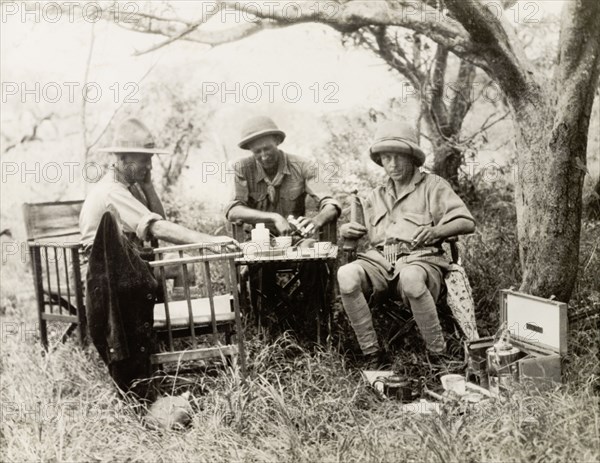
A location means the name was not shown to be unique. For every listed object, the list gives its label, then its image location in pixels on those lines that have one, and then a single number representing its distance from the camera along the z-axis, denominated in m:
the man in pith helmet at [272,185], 5.96
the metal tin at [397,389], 4.34
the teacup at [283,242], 5.23
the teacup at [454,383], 4.34
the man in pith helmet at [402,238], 4.81
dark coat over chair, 3.97
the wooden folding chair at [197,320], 4.20
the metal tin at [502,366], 4.03
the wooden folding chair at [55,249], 5.28
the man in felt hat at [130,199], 4.96
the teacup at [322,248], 4.99
